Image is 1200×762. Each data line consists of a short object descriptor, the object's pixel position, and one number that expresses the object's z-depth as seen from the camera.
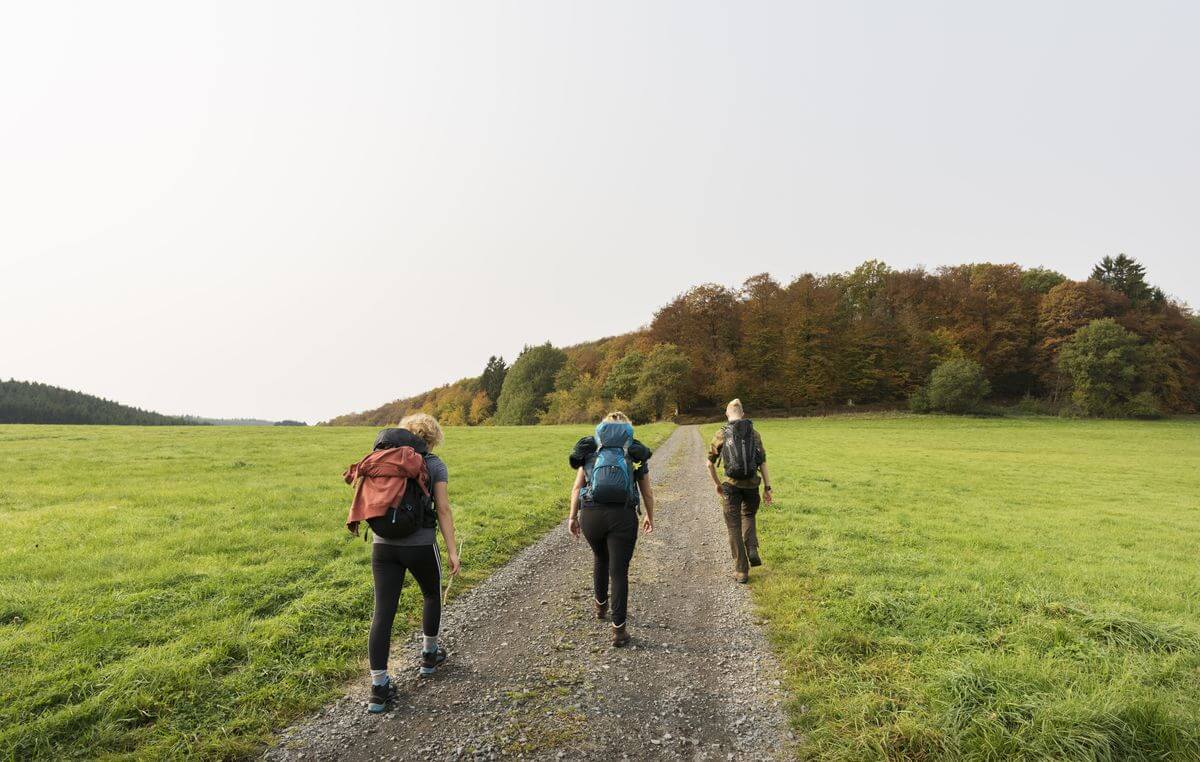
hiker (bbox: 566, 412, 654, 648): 5.69
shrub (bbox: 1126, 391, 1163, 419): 53.38
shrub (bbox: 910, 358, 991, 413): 57.69
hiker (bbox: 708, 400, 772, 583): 7.84
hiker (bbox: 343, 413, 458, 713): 4.45
